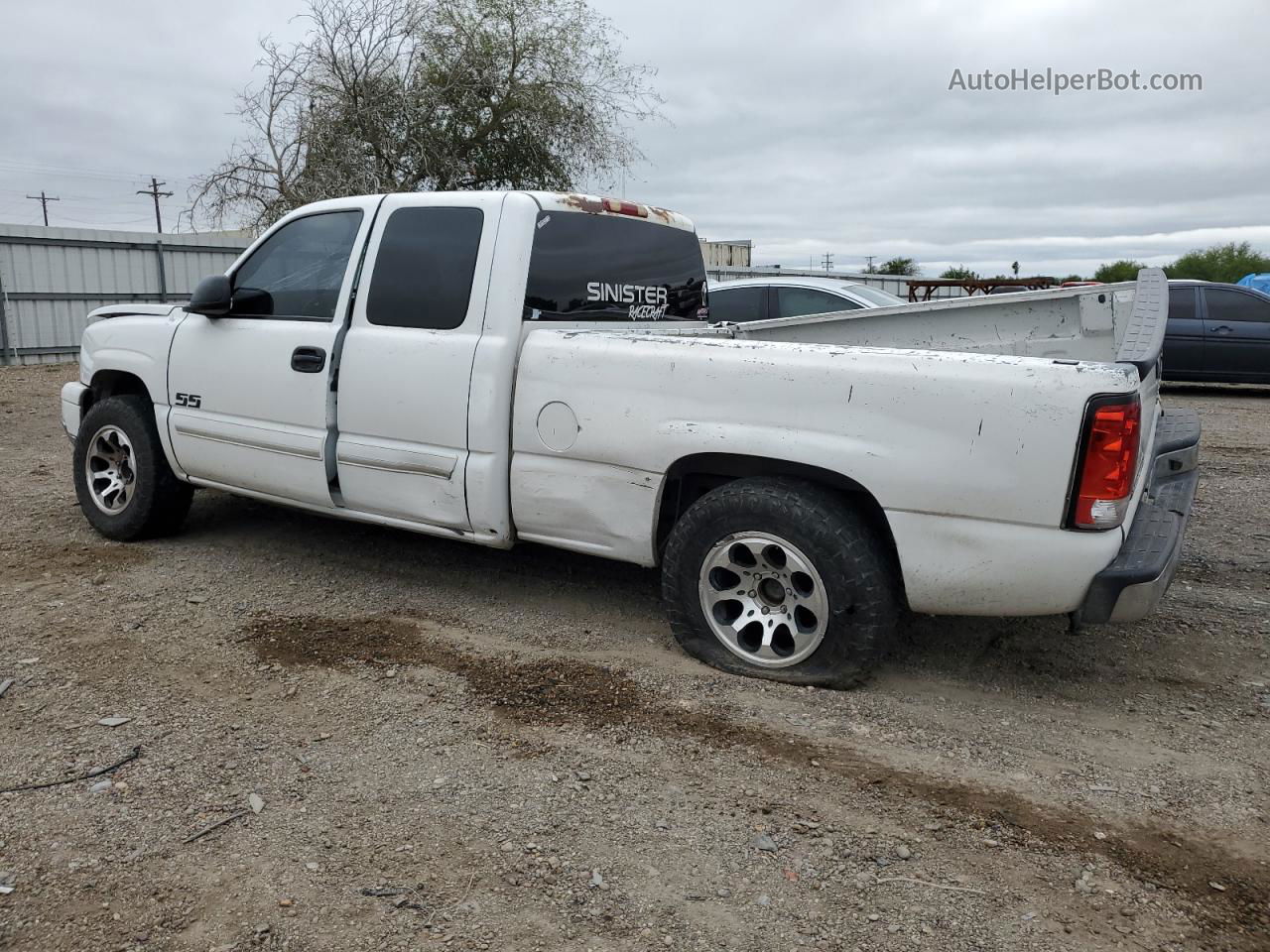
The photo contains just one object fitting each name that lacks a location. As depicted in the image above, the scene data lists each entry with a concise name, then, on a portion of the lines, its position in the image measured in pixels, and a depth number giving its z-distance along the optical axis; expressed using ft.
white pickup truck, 10.55
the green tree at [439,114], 60.54
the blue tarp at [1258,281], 74.49
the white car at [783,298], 32.32
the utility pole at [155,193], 153.89
